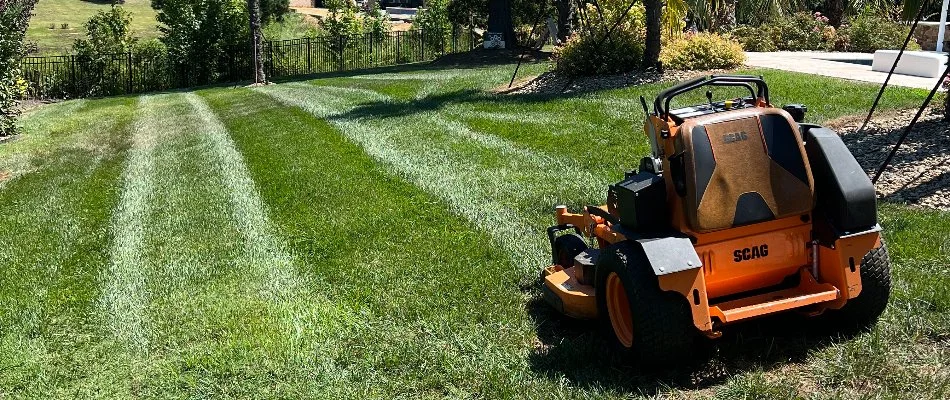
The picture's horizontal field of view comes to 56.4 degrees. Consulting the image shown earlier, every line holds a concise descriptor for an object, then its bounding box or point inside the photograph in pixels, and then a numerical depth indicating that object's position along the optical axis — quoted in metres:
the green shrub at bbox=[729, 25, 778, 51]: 24.31
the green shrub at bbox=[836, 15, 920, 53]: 23.22
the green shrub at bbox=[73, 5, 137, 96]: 27.05
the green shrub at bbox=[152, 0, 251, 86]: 28.25
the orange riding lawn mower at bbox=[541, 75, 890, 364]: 4.06
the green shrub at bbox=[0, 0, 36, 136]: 15.95
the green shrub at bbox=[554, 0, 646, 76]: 15.84
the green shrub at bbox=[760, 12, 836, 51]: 24.97
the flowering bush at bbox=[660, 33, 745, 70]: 15.30
